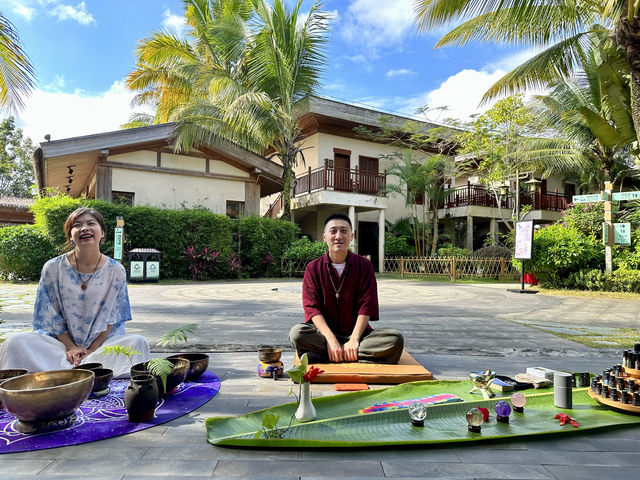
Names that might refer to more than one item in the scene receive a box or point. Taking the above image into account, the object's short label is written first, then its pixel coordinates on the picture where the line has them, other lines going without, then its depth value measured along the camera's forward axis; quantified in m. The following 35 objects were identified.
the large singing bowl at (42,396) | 2.12
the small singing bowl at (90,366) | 2.76
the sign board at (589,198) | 11.30
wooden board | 3.14
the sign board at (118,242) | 12.02
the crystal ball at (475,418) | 2.23
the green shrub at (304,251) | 15.75
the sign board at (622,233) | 11.02
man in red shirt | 3.39
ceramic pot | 2.34
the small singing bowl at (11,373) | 2.56
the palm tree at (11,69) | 5.71
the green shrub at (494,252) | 17.23
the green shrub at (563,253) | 12.09
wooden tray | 2.46
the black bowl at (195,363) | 3.11
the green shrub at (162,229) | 12.52
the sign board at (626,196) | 10.36
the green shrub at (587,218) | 12.78
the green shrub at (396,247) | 19.30
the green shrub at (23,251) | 12.25
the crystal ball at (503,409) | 2.36
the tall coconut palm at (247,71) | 14.02
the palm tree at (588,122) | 11.91
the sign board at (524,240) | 11.69
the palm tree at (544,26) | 6.95
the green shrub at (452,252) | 17.70
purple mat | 2.12
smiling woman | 3.03
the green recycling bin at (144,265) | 12.82
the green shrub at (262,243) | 15.58
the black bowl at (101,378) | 2.67
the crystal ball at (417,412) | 2.30
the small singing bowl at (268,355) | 3.35
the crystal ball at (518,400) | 2.50
